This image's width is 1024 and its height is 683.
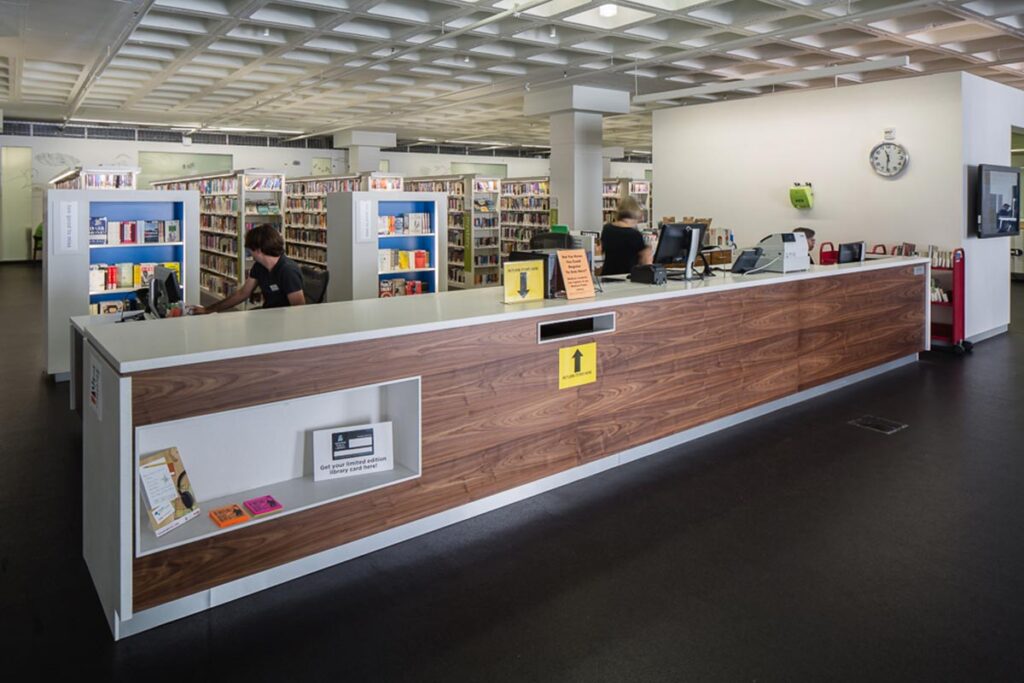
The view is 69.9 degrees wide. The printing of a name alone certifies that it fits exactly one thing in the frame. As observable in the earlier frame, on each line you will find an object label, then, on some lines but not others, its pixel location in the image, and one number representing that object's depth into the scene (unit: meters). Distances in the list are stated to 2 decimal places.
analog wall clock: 8.39
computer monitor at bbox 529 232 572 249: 6.27
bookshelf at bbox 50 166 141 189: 8.96
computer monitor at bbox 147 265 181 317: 4.55
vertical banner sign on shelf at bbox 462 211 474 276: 12.80
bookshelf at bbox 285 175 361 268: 11.59
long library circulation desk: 2.65
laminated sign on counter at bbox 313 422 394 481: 3.23
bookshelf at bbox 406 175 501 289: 12.84
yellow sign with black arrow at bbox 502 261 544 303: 4.01
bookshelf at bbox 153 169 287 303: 10.78
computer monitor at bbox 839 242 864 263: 6.91
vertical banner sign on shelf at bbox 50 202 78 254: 6.54
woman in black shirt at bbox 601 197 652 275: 6.28
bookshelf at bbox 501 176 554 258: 14.35
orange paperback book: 2.79
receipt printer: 5.68
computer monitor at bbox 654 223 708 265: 5.17
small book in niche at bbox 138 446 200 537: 2.65
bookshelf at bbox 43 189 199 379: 6.60
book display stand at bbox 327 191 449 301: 7.44
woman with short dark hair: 5.07
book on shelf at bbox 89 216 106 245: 6.96
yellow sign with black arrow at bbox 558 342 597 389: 3.92
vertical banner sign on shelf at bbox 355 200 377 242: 7.36
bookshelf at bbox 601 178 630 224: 15.76
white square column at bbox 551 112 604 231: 12.09
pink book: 2.90
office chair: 5.91
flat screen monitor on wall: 8.11
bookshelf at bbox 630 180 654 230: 16.30
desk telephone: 5.75
